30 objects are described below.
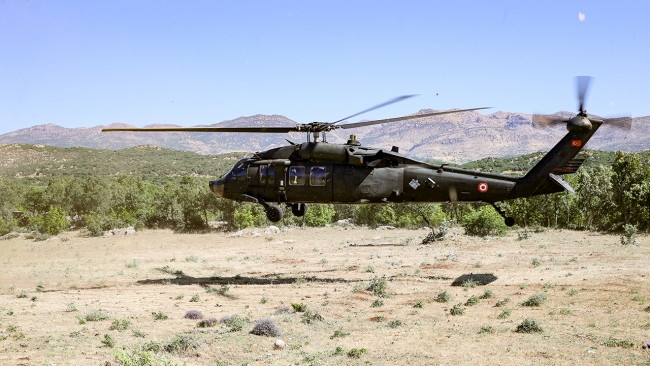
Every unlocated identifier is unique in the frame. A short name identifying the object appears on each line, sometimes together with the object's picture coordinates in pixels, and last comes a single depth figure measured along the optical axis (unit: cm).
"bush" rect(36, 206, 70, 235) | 5038
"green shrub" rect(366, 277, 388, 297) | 1728
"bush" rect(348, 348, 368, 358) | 1080
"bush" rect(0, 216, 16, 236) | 4862
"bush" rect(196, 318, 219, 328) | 1352
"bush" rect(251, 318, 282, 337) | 1240
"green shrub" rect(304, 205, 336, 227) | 5369
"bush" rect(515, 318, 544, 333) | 1217
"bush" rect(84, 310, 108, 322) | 1396
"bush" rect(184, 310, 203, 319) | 1431
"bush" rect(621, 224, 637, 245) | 2741
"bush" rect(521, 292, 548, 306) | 1486
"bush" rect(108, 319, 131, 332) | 1295
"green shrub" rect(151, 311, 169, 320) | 1421
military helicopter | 1780
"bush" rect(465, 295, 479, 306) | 1545
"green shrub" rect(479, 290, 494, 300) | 1620
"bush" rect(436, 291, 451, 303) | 1592
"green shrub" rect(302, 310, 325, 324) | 1369
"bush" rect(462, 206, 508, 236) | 3778
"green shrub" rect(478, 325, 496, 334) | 1239
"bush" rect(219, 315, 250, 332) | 1279
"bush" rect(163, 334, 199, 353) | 1079
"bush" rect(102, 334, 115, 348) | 1133
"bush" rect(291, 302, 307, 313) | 1497
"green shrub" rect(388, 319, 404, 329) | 1328
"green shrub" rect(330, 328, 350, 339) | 1252
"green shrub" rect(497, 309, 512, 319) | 1380
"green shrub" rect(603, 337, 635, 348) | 1073
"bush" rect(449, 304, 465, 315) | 1434
